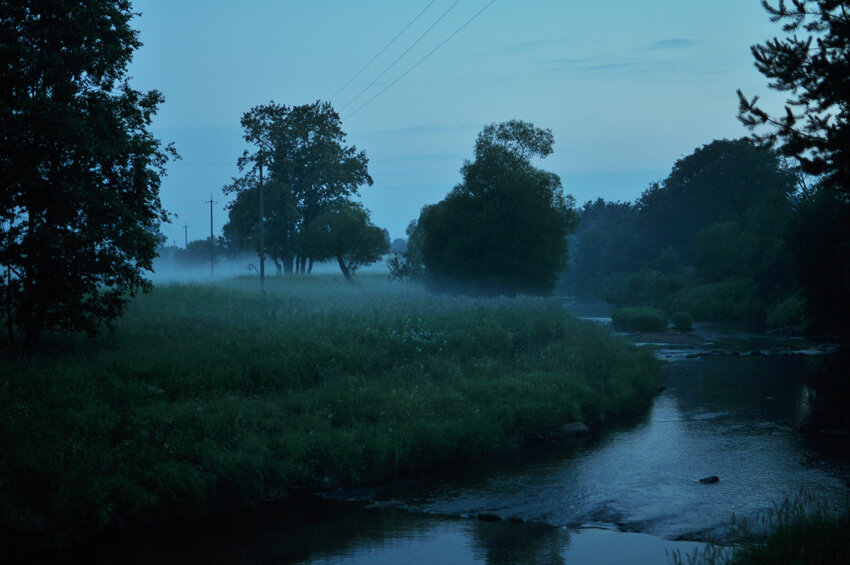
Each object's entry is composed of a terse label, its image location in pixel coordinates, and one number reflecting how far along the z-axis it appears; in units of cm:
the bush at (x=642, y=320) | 6756
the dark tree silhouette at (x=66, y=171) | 2241
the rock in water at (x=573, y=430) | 2752
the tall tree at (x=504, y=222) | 5600
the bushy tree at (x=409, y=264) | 6969
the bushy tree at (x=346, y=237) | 6041
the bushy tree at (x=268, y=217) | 6181
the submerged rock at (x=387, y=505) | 1942
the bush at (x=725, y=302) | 7738
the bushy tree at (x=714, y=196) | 9206
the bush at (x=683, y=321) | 6569
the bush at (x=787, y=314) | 6400
